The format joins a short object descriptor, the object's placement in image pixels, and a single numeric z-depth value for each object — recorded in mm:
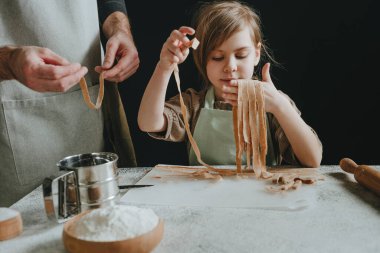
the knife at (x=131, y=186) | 1084
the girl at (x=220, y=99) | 1358
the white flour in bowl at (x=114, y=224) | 689
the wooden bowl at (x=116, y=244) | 665
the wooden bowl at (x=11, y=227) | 788
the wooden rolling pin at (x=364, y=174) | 990
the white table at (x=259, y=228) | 735
